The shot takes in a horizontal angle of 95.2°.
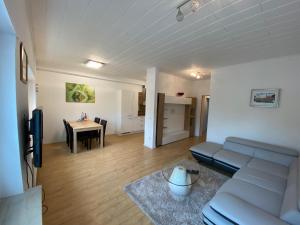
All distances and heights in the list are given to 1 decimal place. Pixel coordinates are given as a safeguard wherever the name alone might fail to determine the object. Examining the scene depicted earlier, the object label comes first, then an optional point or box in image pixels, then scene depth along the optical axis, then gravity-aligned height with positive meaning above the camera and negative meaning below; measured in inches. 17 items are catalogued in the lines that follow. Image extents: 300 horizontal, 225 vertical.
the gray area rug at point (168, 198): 70.7 -57.5
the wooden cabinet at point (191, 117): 237.6 -20.9
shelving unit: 180.4 -22.5
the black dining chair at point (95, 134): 170.5 -40.7
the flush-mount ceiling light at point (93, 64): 153.6 +44.2
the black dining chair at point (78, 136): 156.9 -41.5
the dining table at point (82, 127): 148.3 -29.2
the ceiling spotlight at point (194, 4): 55.2 +41.0
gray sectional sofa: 53.6 -41.7
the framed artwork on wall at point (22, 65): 52.6 +13.5
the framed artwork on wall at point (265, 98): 123.2 +9.5
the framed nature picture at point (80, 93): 195.0 +12.1
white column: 170.1 -2.9
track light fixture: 55.4 +41.1
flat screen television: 54.3 -13.8
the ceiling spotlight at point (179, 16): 61.3 +39.7
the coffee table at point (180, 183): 82.0 -47.3
